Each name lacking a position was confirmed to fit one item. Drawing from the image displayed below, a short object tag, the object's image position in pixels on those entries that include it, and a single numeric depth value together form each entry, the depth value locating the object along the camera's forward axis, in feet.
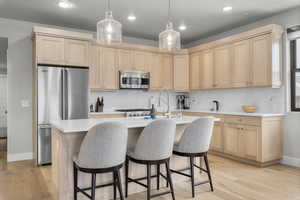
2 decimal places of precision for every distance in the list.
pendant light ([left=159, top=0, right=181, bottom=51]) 10.44
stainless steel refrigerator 13.23
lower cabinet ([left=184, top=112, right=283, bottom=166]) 12.67
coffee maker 20.94
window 13.29
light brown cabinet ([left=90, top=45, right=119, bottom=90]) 16.16
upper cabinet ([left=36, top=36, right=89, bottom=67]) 13.51
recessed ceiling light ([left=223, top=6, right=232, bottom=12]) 12.70
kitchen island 7.98
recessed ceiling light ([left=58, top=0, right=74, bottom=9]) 11.80
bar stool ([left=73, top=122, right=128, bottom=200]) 6.70
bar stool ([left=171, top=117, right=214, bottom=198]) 8.67
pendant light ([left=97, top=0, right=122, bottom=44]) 9.17
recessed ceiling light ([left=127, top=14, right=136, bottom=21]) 13.97
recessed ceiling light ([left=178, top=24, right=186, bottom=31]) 15.96
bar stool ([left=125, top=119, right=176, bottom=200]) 7.64
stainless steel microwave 17.04
